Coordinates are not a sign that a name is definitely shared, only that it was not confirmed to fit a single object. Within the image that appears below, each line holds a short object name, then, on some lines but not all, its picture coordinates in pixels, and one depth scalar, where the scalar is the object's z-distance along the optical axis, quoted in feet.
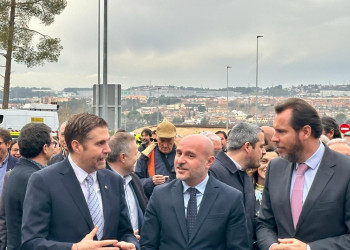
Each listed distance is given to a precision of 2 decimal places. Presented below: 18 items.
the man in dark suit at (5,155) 28.60
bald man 16.69
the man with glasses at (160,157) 31.07
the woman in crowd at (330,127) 32.24
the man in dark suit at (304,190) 15.10
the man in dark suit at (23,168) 19.31
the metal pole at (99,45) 86.14
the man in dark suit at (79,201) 15.24
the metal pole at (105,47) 59.20
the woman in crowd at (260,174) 25.08
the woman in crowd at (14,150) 36.91
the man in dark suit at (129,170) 22.49
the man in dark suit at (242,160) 20.84
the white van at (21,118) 116.52
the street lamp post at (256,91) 171.12
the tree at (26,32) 97.14
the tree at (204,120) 319.45
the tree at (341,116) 174.54
